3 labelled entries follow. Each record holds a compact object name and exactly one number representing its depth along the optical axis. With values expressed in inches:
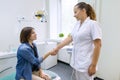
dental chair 72.9
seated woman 63.6
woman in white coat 52.2
